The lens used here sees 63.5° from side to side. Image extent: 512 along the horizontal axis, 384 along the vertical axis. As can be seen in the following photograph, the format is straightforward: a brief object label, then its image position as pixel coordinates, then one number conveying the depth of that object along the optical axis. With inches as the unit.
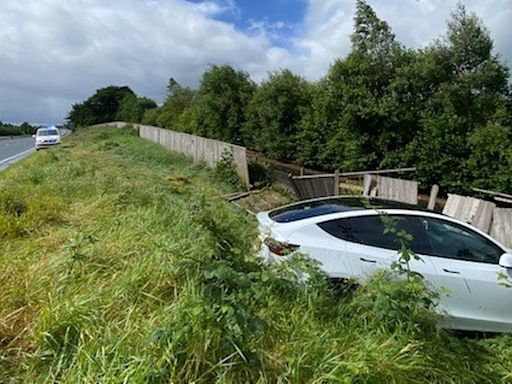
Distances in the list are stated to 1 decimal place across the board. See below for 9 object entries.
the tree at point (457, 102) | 382.6
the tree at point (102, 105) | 2755.9
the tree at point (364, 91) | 446.0
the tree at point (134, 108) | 2038.4
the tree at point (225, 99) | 831.1
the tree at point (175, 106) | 1376.5
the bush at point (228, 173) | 536.4
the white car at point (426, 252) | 167.9
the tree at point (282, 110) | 627.5
